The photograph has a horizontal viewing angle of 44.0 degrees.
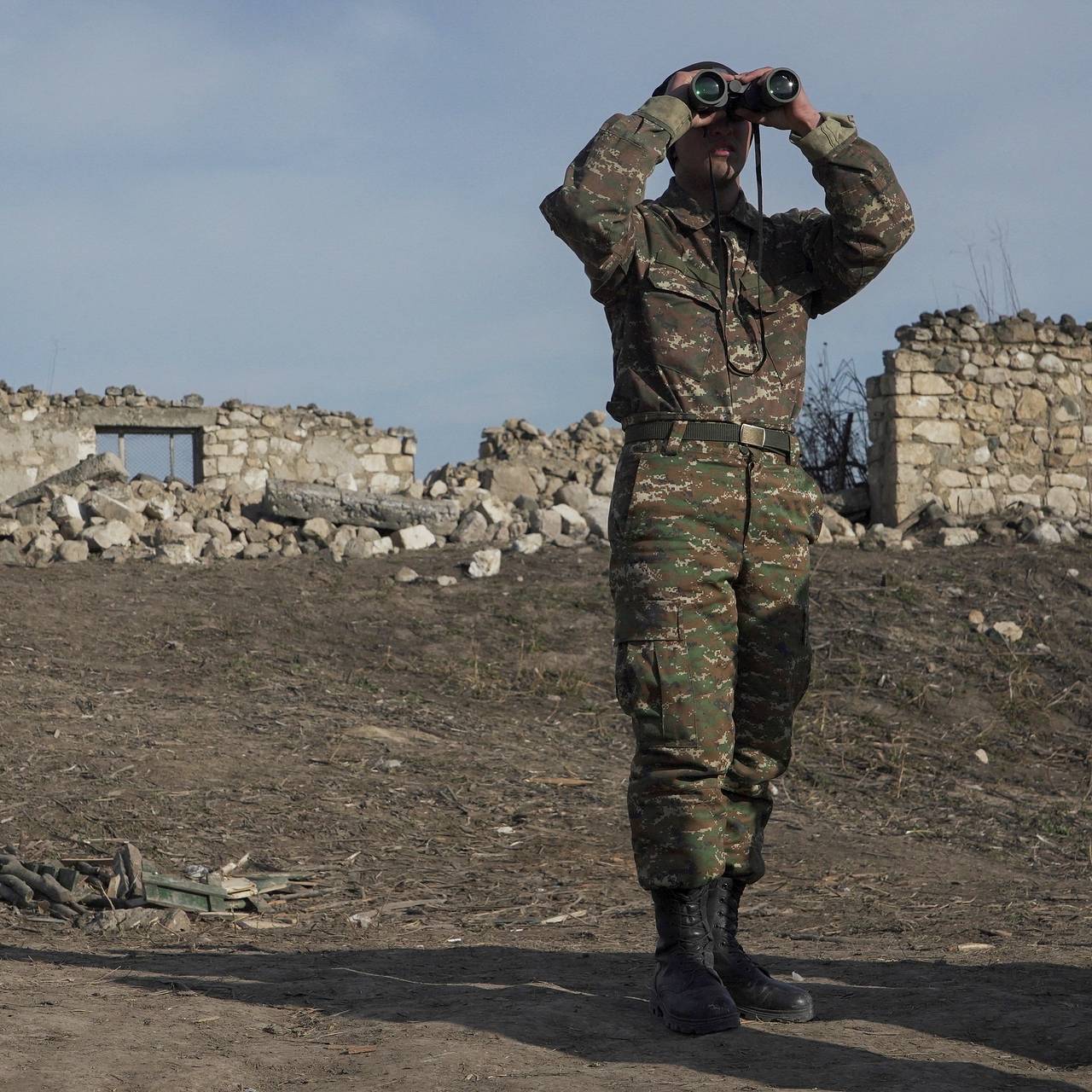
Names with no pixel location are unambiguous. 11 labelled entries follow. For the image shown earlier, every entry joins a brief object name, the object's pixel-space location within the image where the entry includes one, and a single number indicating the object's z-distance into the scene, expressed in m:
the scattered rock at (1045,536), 10.85
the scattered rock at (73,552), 10.44
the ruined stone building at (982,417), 11.63
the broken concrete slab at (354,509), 11.54
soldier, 2.95
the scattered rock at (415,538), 11.12
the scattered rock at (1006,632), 8.83
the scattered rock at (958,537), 10.96
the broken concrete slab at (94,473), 13.04
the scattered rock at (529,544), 10.63
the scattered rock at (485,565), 9.96
